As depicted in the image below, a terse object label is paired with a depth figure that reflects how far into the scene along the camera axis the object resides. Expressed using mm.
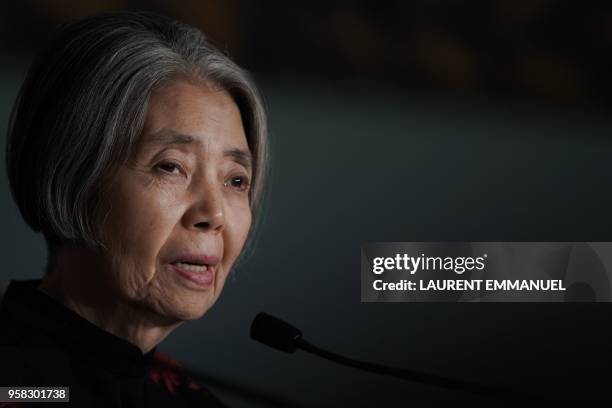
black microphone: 2516
